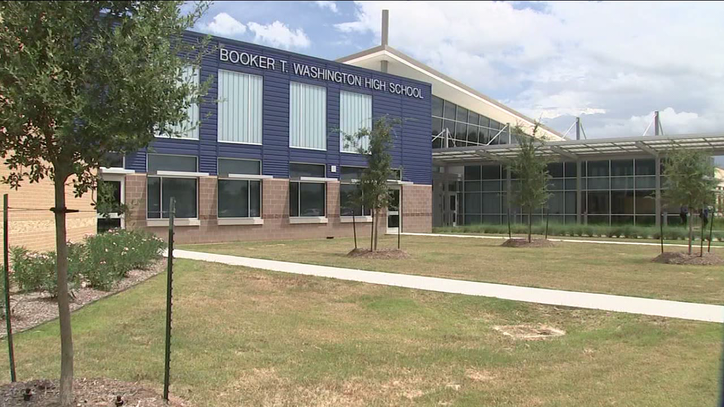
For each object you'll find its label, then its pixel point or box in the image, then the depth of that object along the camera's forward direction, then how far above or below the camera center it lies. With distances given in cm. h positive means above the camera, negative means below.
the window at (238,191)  2527 +51
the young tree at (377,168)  1883 +114
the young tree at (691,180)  1755 +74
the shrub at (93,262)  867 -101
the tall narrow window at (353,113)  2991 +466
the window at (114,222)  2123 -72
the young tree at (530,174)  2444 +127
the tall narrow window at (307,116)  2777 +419
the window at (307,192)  2769 +53
